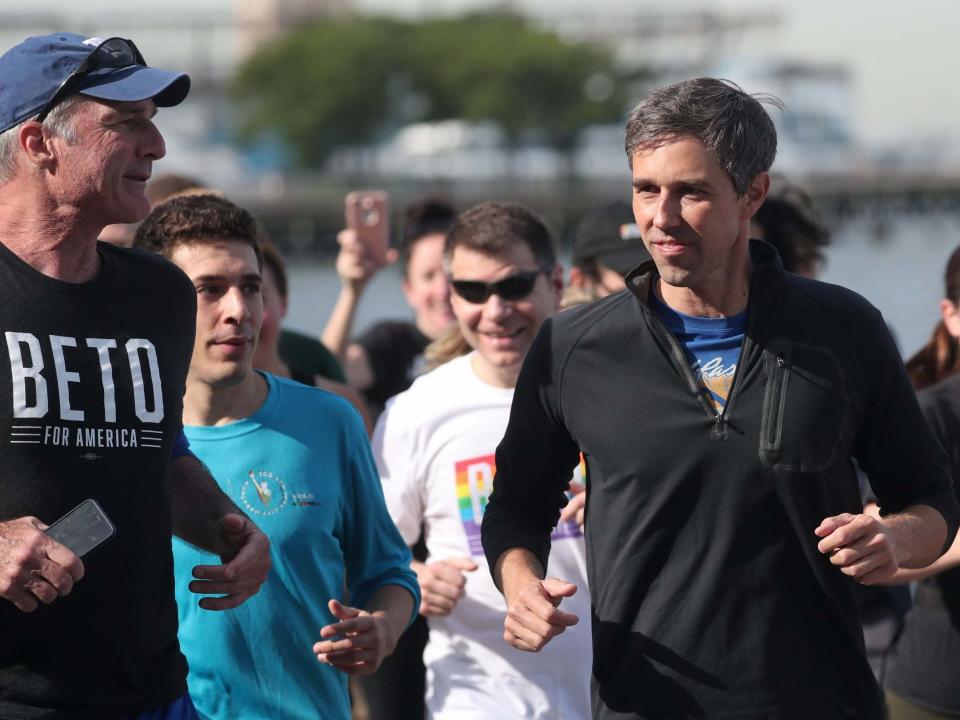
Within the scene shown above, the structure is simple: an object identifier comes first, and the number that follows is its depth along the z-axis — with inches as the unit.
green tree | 3486.7
